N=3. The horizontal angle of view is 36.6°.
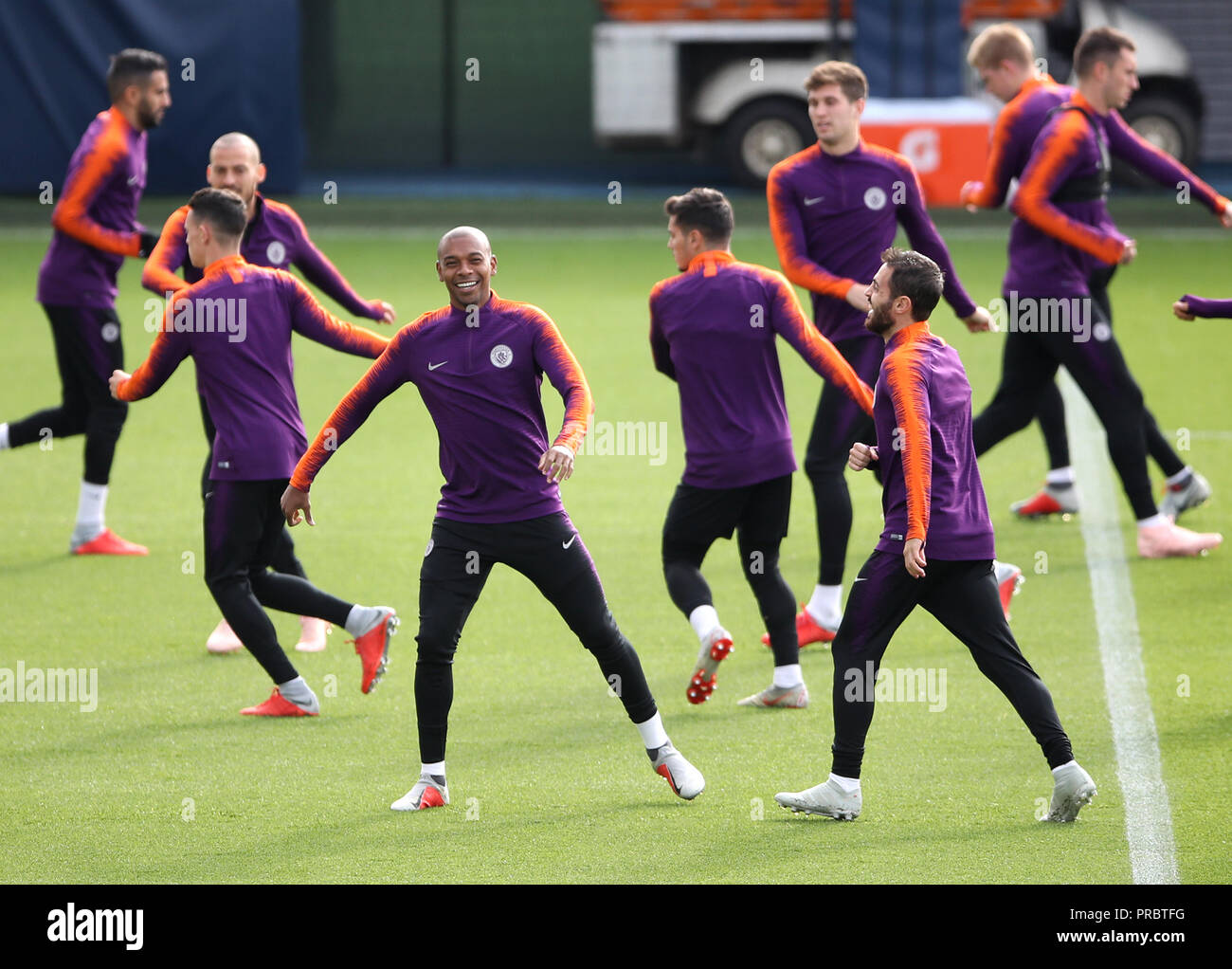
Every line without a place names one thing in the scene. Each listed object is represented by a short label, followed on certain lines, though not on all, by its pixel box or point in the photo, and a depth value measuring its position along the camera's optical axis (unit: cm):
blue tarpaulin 2130
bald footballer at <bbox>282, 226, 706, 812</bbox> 585
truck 2141
